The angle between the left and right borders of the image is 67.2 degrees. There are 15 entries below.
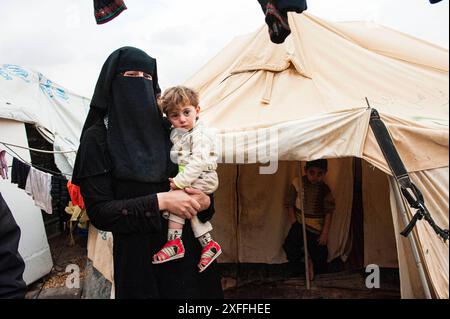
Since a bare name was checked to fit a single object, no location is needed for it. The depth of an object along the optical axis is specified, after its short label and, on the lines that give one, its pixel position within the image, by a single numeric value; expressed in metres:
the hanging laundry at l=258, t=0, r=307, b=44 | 1.59
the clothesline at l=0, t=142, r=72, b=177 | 4.19
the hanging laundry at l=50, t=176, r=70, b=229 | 4.06
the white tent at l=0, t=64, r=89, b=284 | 4.53
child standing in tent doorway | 3.80
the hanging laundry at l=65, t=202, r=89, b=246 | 4.30
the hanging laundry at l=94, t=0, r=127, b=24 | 2.15
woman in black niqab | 1.37
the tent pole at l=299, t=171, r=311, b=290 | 3.71
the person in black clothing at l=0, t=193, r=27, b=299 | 1.09
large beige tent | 1.90
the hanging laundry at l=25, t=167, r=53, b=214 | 4.05
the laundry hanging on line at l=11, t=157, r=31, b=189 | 4.13
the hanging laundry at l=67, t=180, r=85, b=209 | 3.94
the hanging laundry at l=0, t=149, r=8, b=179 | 4.01
